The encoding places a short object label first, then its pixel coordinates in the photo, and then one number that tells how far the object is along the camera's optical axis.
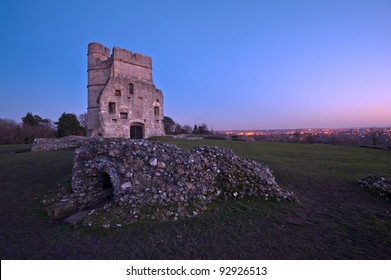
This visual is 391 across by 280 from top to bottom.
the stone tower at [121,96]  28.27
